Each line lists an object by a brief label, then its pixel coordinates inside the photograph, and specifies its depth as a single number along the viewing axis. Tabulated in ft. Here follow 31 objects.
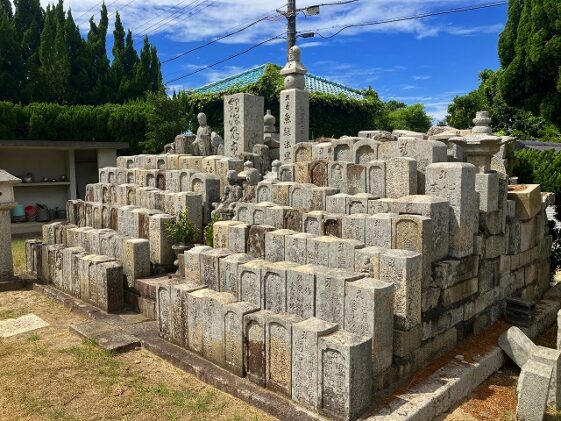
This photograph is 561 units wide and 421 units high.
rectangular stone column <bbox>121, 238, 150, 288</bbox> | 24.58
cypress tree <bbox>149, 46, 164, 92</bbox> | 79.92
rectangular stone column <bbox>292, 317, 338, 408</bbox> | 13.44
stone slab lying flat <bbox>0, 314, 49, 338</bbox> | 21.94
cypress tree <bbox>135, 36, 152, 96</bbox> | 77.30
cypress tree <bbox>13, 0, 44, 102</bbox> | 66.33
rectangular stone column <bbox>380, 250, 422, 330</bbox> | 14.83
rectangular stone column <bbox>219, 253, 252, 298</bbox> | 18.08
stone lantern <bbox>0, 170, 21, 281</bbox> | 29.17
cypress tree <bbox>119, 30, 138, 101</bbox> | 75.72
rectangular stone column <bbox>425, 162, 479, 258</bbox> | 17.29
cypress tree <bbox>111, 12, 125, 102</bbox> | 75.61
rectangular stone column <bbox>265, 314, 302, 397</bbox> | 14.26
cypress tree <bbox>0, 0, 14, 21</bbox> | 72.75
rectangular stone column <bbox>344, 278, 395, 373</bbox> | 13.89
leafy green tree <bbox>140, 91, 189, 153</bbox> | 55.57
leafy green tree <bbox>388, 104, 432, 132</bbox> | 93.81
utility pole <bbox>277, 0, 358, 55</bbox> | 56.01
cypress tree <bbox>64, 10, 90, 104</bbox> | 70.95
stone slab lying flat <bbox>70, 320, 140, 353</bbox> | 19.20
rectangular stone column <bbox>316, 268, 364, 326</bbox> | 14.74
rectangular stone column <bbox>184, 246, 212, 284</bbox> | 20.40
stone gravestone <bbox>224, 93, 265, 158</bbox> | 34.45
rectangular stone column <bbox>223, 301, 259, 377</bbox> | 15.71
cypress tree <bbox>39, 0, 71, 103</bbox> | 66.39
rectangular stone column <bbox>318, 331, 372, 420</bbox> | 12.72
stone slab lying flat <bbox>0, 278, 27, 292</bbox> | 29.50
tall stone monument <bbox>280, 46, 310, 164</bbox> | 32.65
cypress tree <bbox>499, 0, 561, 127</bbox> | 29.27
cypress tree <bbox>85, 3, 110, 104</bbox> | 72.43
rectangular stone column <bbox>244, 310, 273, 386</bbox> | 15.08
